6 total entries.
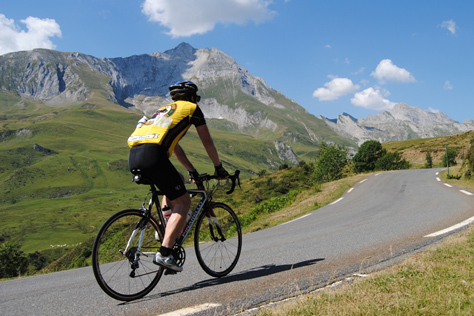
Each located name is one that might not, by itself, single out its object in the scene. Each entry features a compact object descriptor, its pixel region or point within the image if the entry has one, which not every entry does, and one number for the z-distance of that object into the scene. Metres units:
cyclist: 4.02
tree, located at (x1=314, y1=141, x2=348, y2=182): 67.44
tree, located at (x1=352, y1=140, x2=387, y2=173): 75.62
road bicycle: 4.04
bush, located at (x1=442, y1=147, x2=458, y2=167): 69.32
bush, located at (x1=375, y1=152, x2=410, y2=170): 69.69
